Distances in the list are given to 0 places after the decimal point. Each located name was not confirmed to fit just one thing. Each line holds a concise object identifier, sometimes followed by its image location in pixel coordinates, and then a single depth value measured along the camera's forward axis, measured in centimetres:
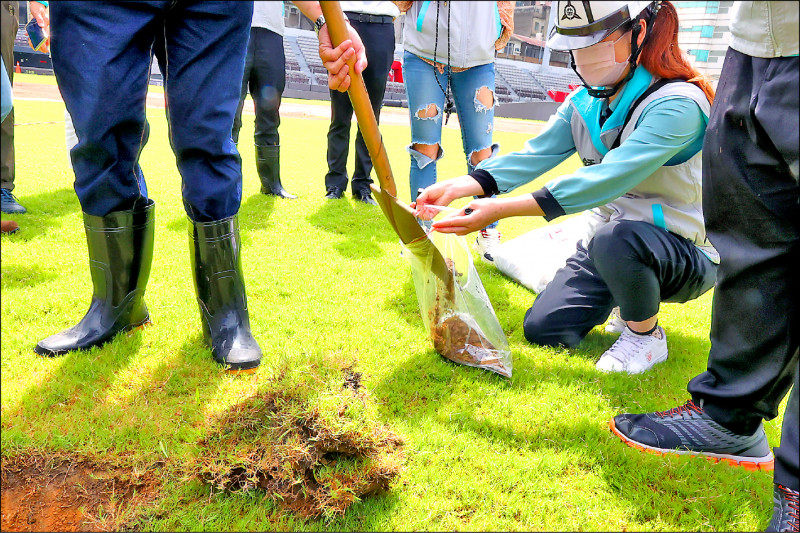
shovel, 175
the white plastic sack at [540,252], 296
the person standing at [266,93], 421
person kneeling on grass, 182
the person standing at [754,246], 127
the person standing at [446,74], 305
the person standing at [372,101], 430
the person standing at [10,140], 327
